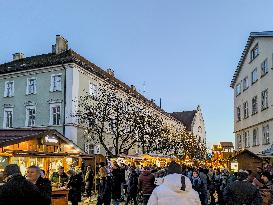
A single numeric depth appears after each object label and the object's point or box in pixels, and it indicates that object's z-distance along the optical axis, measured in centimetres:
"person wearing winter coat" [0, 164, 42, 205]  320
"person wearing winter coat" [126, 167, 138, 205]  1246
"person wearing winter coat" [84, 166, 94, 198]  1304
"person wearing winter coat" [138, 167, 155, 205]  923
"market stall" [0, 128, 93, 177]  1133
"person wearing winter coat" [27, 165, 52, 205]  448
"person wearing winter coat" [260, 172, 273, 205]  620
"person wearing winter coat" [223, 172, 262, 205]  511
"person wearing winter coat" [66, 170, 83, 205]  983
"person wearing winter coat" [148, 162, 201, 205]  264
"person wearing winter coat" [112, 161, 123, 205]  1052
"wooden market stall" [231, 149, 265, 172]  1687
